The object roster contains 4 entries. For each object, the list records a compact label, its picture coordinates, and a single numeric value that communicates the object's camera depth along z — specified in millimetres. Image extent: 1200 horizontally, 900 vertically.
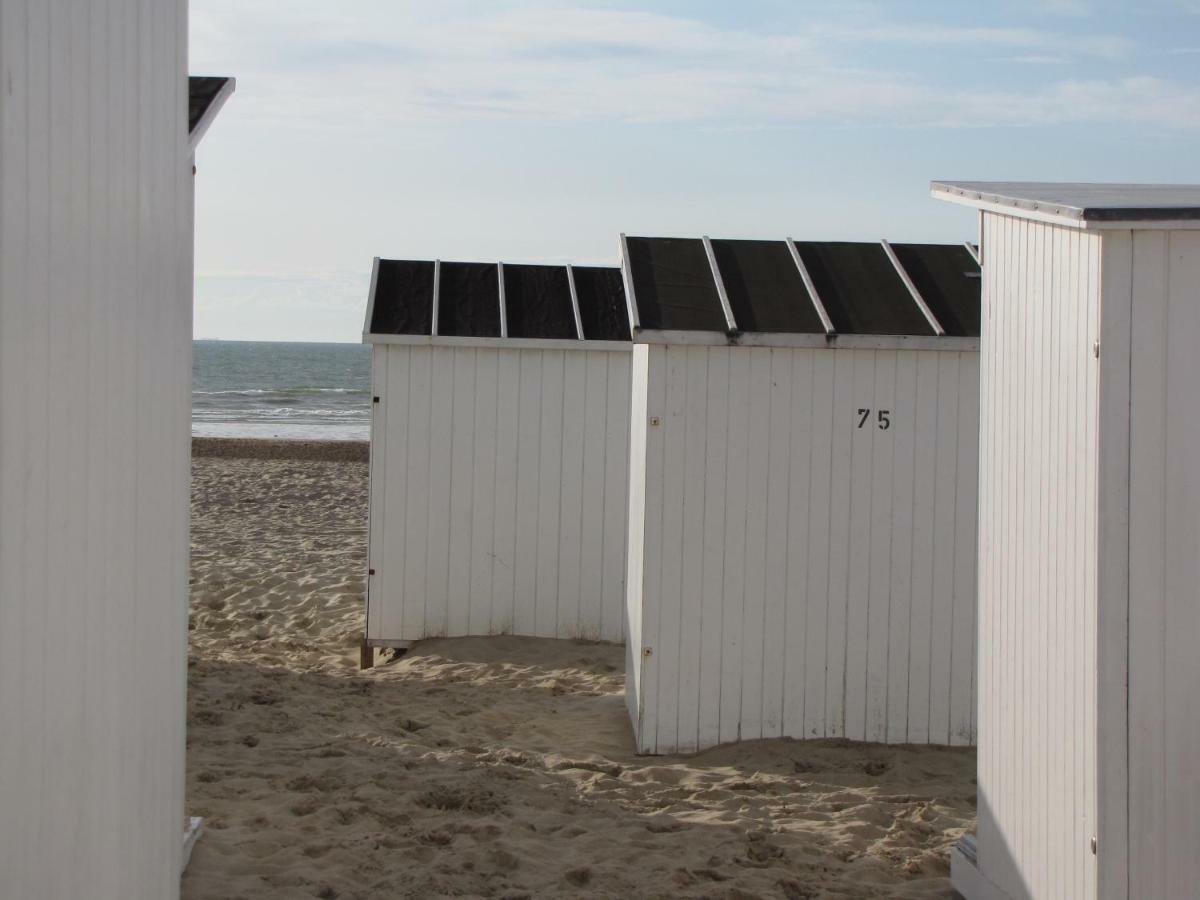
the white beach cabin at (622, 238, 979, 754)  6605
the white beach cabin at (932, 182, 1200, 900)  3717
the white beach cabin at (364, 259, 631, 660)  8977
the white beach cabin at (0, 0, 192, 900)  2209
